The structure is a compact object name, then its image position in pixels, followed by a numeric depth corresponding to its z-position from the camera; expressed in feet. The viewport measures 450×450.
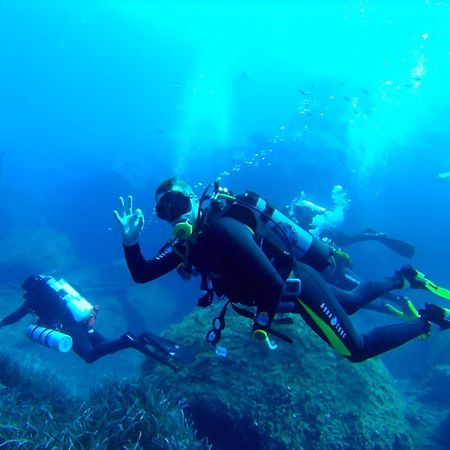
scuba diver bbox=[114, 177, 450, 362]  9.77
